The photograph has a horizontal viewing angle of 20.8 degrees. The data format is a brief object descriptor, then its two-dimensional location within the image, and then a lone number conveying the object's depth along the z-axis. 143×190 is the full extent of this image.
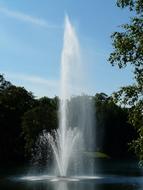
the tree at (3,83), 74.11
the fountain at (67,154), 30.56
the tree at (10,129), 60.93
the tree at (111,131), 78.43
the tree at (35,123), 58.44
